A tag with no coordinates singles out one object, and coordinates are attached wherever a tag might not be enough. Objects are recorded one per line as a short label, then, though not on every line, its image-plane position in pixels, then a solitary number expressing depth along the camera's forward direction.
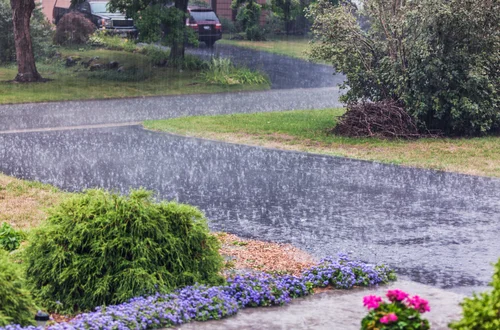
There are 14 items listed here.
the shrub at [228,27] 49.66
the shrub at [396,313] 4.83
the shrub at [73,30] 37.75
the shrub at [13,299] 5.86
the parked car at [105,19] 39.88
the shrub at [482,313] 4.54
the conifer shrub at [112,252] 6.79
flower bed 6.24
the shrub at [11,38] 31.05
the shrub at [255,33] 46.28
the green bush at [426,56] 17.16
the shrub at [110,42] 35.59
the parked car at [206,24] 41.62
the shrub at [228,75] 29.20
